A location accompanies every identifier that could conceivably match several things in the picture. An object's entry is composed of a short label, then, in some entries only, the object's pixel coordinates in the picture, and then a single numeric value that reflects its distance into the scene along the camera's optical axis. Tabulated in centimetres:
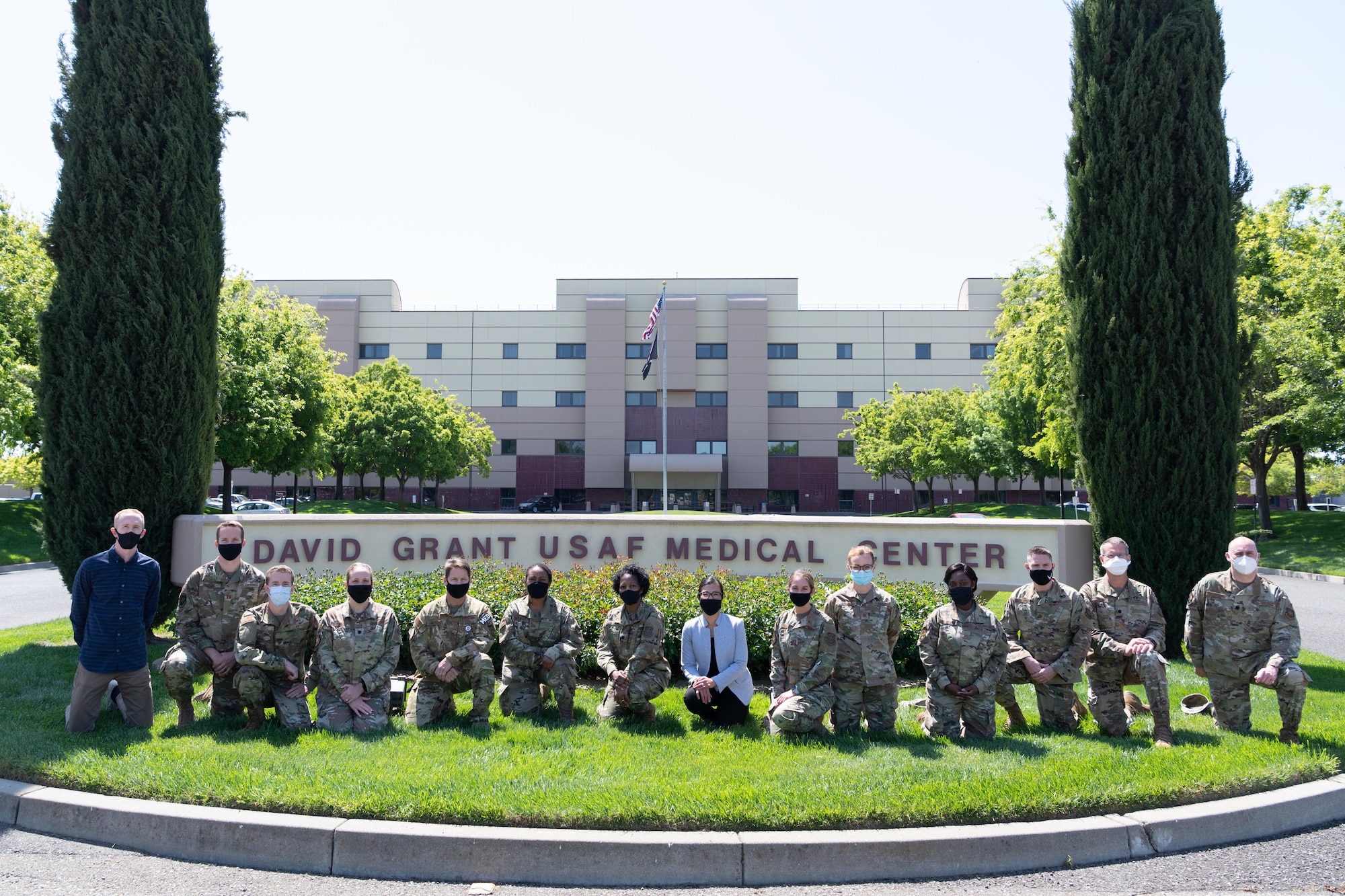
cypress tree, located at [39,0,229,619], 964
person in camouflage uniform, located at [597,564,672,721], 646
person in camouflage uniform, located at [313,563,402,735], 622
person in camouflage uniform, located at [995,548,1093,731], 623
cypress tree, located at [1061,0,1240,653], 919
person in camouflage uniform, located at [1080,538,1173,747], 604
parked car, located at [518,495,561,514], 5384
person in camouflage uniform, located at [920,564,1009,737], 606
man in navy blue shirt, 616
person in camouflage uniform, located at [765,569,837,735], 607
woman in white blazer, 640
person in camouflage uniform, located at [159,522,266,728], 656
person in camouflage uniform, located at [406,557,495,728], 634
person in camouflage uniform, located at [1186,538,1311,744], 620
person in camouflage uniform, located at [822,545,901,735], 621
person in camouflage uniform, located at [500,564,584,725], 658
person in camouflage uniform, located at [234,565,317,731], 624
